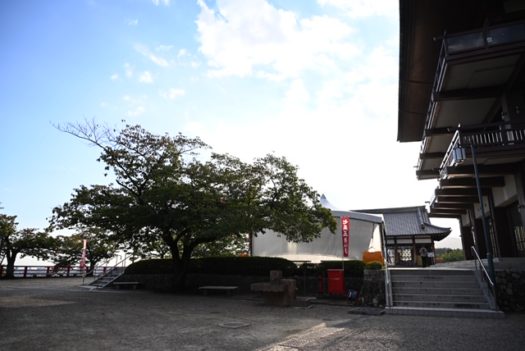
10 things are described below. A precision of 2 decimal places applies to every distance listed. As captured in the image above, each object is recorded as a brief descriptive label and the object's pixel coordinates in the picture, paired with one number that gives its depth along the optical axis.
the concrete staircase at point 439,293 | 10.62
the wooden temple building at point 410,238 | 33.66
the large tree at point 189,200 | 15.66
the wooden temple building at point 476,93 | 11.29
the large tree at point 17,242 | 29.45
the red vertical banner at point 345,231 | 19.86
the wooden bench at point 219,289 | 17.33
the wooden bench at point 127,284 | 21.04
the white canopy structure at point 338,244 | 22.55
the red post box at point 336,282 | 15.36
